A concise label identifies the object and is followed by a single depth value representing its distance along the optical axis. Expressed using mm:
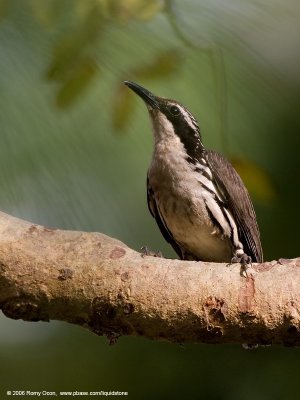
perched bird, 8523
